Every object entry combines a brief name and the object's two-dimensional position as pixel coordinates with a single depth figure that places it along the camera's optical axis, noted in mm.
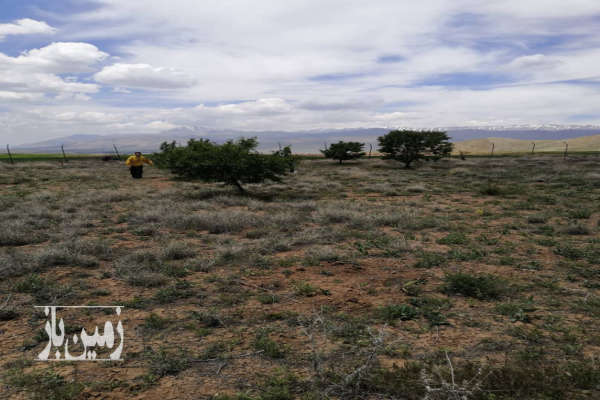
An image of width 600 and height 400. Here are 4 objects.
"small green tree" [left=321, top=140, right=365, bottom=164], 40634
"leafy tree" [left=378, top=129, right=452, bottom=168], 33781
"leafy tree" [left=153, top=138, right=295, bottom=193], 15867
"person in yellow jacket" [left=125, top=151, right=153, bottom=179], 23959
